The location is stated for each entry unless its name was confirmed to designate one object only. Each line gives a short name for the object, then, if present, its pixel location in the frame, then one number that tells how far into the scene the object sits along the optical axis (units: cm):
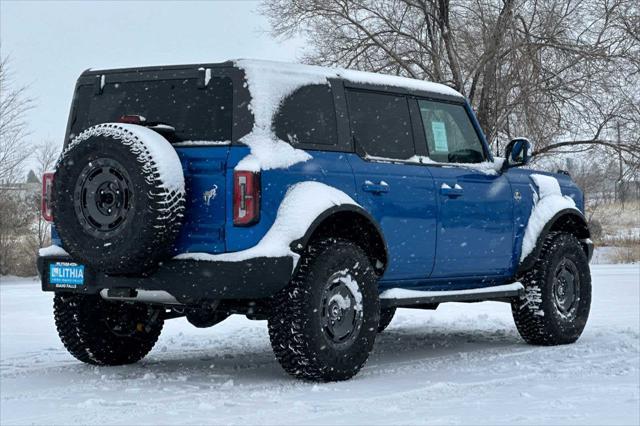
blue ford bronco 634
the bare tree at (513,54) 2578
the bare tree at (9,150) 2725
